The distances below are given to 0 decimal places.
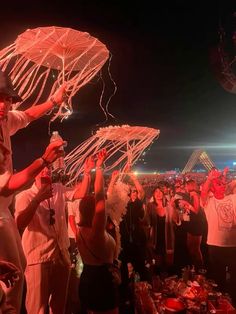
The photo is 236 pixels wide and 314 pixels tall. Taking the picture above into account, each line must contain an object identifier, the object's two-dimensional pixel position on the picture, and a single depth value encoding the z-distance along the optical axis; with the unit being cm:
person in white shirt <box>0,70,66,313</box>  212
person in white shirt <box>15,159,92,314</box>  306
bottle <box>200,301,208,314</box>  334
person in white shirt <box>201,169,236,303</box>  539
